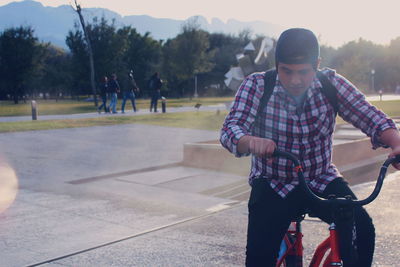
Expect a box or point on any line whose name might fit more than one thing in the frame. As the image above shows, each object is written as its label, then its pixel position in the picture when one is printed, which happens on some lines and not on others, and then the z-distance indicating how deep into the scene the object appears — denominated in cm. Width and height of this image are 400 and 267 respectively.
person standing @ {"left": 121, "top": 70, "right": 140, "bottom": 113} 2402
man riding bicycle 256
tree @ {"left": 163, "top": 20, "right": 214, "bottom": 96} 5338
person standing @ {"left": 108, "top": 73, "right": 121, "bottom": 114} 2319
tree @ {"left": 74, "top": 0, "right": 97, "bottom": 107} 3178
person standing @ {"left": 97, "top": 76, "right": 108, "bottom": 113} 2384
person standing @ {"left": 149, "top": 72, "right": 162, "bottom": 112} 2395
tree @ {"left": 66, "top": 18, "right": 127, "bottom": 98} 3778
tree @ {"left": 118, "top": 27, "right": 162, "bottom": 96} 6409
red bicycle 227
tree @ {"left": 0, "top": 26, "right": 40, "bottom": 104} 4184
